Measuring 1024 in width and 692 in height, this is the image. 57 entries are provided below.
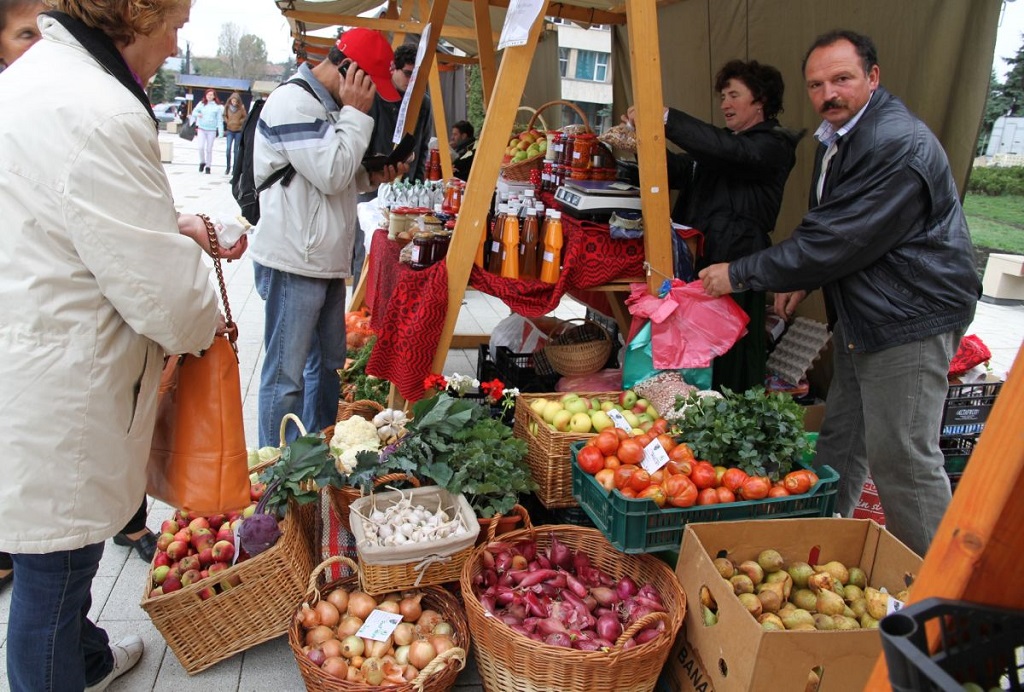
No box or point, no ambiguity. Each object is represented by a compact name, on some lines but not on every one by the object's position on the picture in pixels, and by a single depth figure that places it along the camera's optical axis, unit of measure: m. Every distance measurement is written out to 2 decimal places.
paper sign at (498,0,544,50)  2.72
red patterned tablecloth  3.04
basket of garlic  2.37
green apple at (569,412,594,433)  2.87
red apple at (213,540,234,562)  2.62
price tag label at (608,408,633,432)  2.85
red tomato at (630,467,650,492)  2.39
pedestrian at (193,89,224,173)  18.72
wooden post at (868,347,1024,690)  0.90
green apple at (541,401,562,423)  2.98
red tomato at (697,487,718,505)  2.40
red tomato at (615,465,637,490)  2.40
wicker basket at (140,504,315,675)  2.38
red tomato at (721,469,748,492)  2.45
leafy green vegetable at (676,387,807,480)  2.54
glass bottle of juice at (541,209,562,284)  3.16
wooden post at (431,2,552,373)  2.84
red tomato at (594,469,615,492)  2.43
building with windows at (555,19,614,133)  27.58
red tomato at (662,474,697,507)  2.37
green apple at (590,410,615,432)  2.90
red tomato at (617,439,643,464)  2.52
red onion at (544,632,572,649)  2.16
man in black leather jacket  2.44
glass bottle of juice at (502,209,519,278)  3.23
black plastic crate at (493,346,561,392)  3.90
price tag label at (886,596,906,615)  2.12
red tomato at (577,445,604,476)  2.52
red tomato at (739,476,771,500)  2.44
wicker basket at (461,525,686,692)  2.07
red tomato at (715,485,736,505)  2.42
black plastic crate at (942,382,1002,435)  3.22
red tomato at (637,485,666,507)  2.35
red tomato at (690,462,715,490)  2.44
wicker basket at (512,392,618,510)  2.78
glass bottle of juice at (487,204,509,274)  3.26
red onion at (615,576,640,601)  2.45
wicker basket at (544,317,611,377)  3.70
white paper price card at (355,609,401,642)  2.32
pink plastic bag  3.10
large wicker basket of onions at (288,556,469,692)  2.20
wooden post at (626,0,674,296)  2.85
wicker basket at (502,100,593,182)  4.02
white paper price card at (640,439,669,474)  2.52
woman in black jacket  3.10
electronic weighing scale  3.23
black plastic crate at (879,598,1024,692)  0.79
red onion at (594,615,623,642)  2.23
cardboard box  1.85
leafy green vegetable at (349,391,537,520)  2.60
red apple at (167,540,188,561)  2.63
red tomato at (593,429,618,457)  2.56
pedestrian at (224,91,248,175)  15.87
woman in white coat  1.55
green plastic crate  2.33
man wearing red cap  3.12
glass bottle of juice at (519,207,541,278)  3.23
